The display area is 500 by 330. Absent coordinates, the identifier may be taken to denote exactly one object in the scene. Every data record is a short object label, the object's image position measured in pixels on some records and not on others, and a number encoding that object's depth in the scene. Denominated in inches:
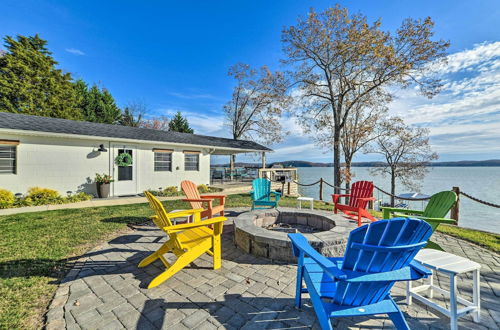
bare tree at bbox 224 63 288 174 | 759.7
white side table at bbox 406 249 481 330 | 66.3
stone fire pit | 117.3
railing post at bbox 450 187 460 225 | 211.9
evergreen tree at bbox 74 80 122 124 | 838.5
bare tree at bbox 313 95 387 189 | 510.5
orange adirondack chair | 166.7
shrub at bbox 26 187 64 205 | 294.2
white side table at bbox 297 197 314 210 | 230.4
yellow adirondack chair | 95.6
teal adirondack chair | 212.9
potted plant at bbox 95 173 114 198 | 351.6
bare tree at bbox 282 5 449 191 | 373.7
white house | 298.2
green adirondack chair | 105.4
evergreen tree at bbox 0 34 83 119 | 645.9
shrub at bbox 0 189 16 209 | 266.1
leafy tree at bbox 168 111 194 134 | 1010.1
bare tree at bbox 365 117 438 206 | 598.9
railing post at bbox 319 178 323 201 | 371.3
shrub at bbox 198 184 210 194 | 449.1
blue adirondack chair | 53.5
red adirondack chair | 182.5
